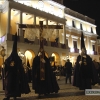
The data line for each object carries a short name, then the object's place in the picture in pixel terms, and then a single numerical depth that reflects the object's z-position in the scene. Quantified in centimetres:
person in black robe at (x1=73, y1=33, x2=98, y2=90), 723
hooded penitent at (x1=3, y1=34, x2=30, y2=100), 566
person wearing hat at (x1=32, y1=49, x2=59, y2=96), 615
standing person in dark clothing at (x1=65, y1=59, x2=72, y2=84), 1052
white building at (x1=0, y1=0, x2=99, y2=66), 2059
